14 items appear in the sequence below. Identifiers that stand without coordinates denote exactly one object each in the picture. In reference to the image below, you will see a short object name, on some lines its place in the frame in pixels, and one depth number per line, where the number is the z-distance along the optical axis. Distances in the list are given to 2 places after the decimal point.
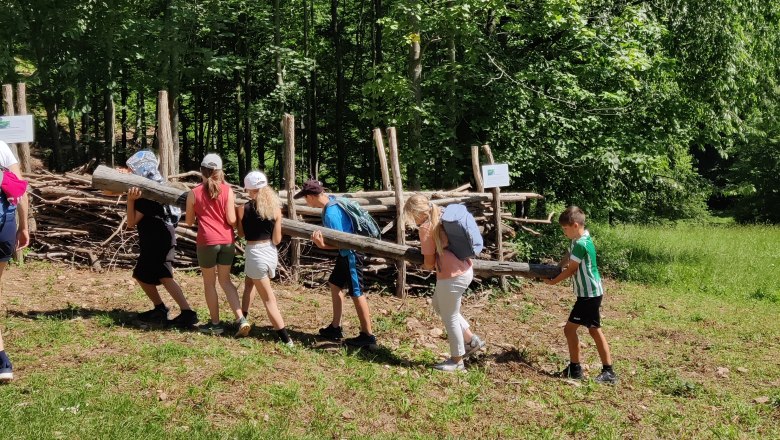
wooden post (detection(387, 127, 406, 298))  9.10
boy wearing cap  6.21
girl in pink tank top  5.92
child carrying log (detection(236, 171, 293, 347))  5.89
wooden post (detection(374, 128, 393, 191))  9.79
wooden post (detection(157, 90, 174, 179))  8.90
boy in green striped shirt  5.82
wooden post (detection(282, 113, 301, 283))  9.10
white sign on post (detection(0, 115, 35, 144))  8.23
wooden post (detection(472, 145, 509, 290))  10.33
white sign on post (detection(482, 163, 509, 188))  9.82
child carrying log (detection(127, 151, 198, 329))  6.25
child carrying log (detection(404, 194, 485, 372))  5.64
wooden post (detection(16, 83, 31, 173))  8.90
